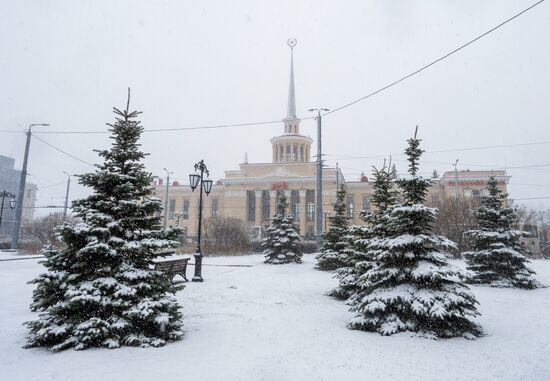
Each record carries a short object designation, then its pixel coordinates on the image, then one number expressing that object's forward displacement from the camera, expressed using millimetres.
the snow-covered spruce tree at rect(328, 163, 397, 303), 8969
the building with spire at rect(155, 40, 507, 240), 54656
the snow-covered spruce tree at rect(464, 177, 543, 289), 12430
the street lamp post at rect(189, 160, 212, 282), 12781
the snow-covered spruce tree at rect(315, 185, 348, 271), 15859
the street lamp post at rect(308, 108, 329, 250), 21328
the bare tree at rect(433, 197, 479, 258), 22531
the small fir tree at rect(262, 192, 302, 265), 20203
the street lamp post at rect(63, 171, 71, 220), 40600
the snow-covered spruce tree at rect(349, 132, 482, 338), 6492
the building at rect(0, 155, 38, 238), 86188
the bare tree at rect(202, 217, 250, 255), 25641
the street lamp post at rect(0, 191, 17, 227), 25397
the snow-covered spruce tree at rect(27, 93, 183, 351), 5543
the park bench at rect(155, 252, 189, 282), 10555
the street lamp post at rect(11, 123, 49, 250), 24453
